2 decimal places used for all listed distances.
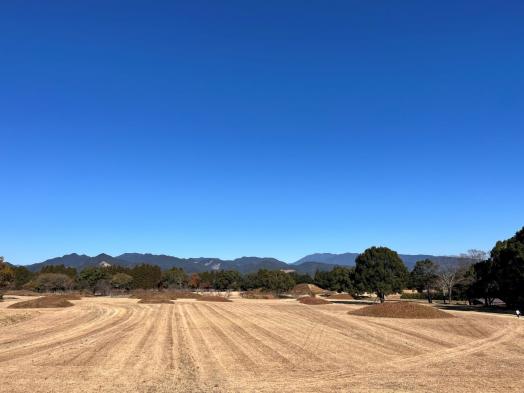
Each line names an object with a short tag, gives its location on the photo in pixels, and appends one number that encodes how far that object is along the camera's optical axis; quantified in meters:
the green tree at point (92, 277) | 165.00
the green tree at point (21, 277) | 174.06
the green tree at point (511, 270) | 65.12
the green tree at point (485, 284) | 75.59
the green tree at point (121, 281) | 168.88
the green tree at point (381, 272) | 88.75
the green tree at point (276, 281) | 146.96
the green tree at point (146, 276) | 183.38
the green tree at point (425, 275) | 113.25
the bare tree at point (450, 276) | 105.46
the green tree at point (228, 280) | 198.88
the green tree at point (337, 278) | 158.34
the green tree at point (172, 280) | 196.25
